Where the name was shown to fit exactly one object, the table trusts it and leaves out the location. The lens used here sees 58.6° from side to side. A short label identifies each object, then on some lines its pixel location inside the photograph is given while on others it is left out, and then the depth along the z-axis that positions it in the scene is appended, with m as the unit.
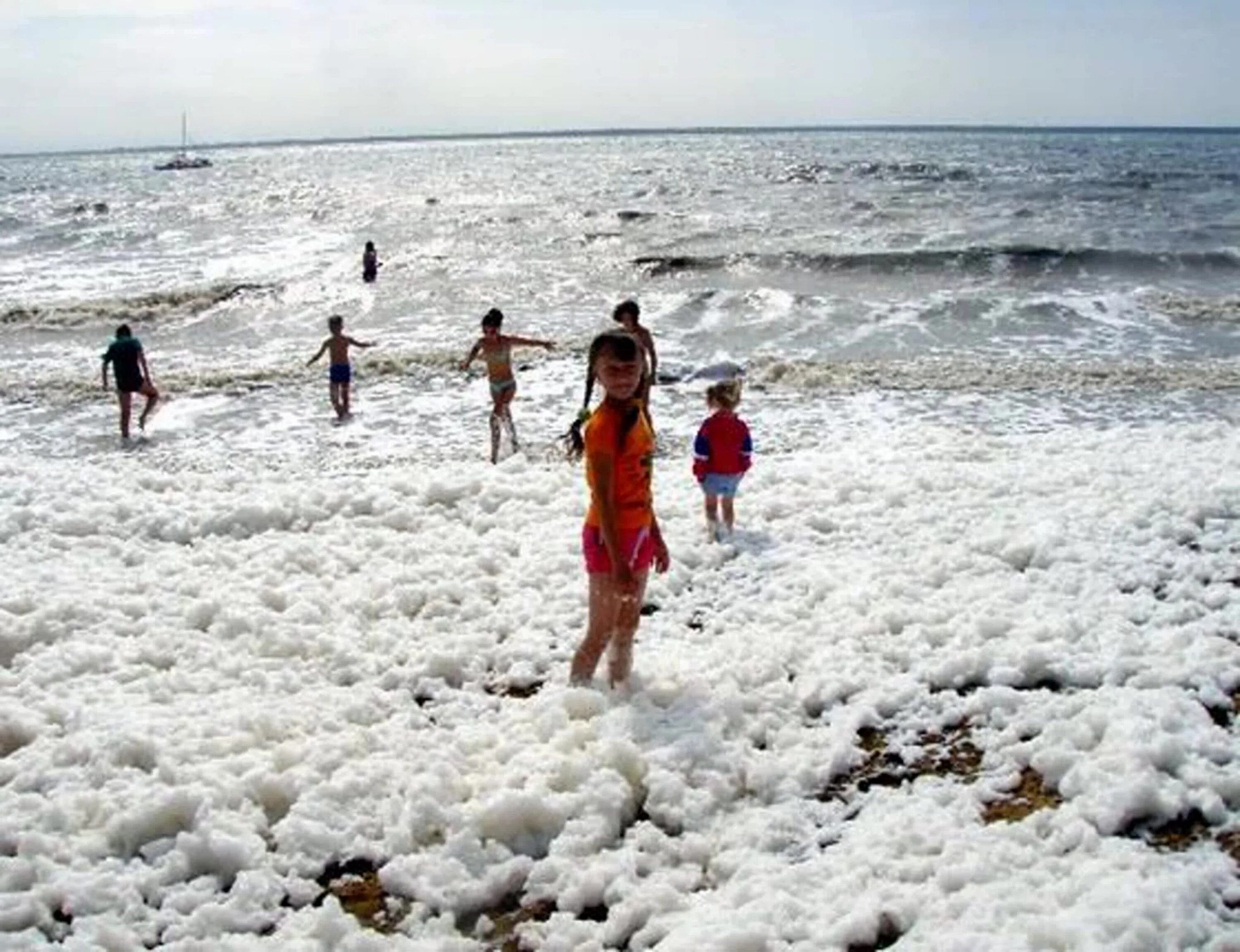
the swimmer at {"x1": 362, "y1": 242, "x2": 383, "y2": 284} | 34.44
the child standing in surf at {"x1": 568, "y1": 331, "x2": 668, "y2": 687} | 5.37
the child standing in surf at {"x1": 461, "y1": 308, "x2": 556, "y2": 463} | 13.89
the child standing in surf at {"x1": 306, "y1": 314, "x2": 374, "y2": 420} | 17.34
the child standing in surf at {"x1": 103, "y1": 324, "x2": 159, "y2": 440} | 16.50
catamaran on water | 142.62
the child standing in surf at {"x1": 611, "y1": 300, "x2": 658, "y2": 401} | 10.30
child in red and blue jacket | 8.54
